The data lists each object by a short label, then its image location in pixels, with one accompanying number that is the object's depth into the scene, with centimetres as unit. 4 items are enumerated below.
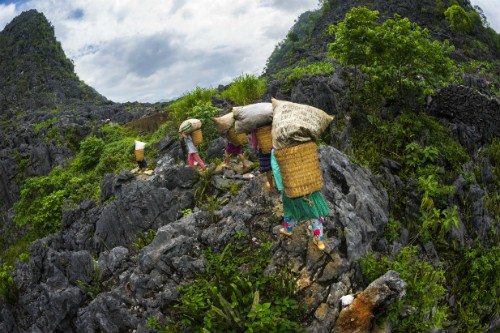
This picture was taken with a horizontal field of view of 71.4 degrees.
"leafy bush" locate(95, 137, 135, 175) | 1270
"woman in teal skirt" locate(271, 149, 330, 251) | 517
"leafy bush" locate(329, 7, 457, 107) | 984
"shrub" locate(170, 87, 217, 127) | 1235
